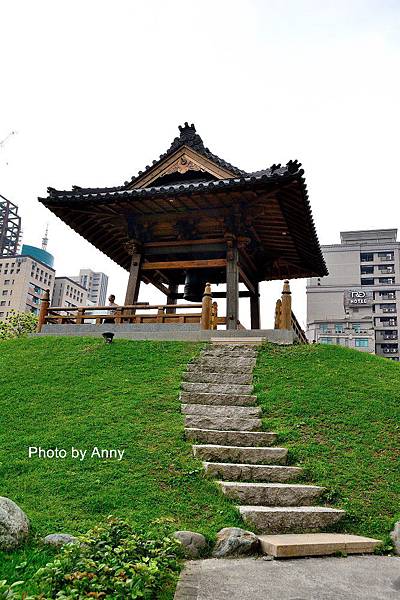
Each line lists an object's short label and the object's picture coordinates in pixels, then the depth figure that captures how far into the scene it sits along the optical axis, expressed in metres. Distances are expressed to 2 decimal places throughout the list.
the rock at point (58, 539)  4.19
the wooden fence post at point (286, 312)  12.62
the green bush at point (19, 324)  34.97
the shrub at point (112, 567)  3.13
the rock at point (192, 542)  4.39
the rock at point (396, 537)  4.66
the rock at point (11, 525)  4.07
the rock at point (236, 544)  4.43
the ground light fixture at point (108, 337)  11.73
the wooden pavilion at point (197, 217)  12.85
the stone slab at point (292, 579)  3.43
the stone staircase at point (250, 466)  4.70
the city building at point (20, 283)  87.00
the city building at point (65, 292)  99.44
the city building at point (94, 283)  147.00
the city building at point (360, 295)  72.88
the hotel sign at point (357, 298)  74.94
